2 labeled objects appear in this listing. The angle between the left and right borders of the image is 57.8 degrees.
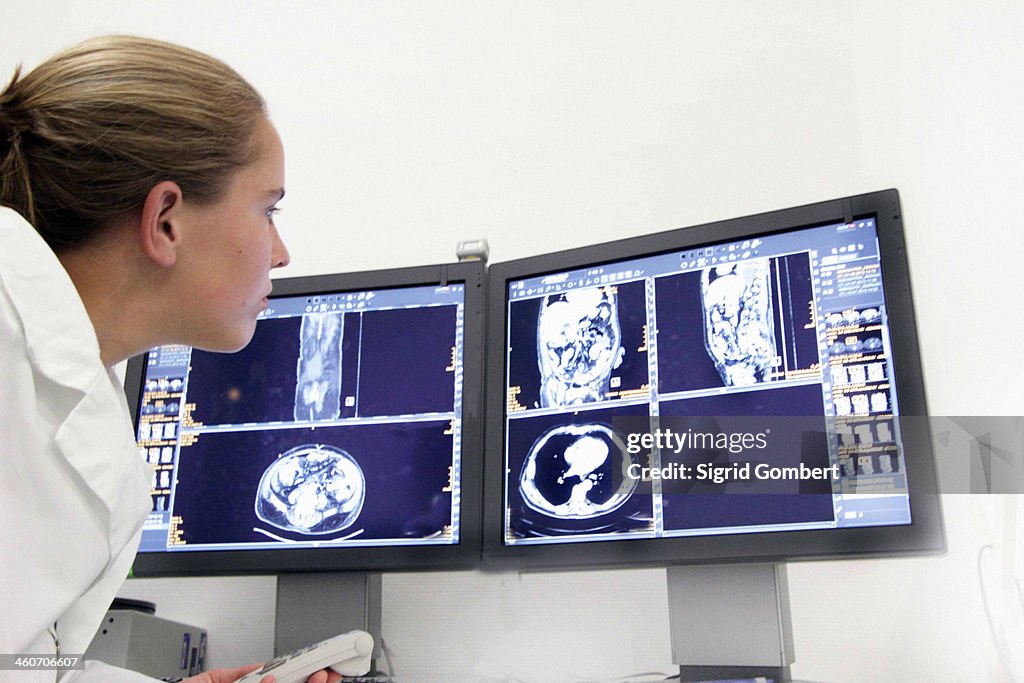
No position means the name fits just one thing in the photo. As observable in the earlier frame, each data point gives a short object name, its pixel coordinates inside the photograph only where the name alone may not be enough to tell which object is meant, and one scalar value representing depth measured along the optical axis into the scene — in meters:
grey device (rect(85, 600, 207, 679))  1.16
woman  0.74
